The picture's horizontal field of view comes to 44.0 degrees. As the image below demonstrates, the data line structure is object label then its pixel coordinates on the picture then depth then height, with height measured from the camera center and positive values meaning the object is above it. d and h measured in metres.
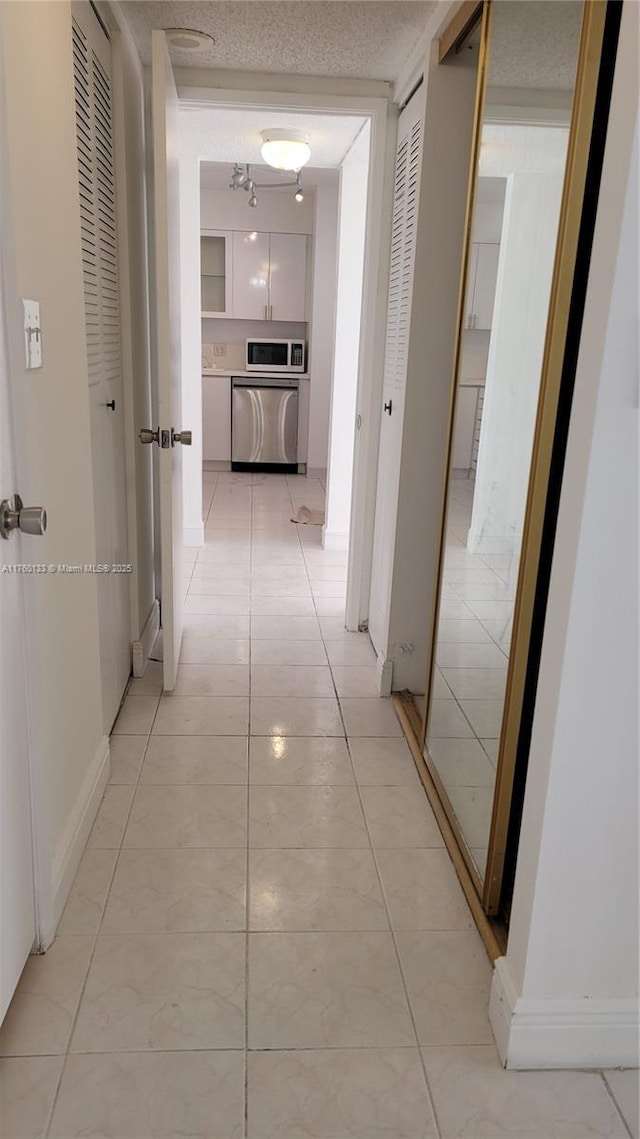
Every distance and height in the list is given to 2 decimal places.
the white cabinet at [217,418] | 6.88 -0.71
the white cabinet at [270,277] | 6.79 +0.50
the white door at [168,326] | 2.33 +0.02
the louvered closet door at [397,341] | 2.58 +0.00
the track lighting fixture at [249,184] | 5.05 +1.02
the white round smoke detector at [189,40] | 2.41 +0.88
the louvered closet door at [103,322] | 2.01 +0.02
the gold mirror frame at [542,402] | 1.28 -0.09
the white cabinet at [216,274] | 6.80 +0.51
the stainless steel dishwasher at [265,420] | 6.88 -0.71
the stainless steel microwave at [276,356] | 6.88 -0.16
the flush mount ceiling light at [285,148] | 3.63 +0.84
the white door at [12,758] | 1.33 -0.74
